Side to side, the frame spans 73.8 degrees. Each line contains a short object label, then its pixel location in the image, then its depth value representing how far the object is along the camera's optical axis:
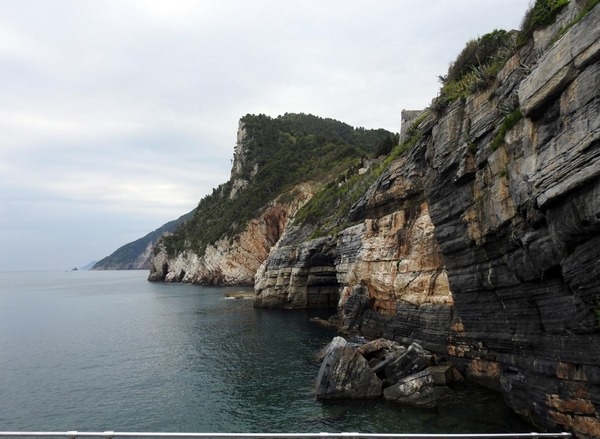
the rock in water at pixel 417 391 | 18.92
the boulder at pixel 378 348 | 25.48
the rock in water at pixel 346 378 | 20.20
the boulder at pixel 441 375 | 20.39
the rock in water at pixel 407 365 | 21.75
